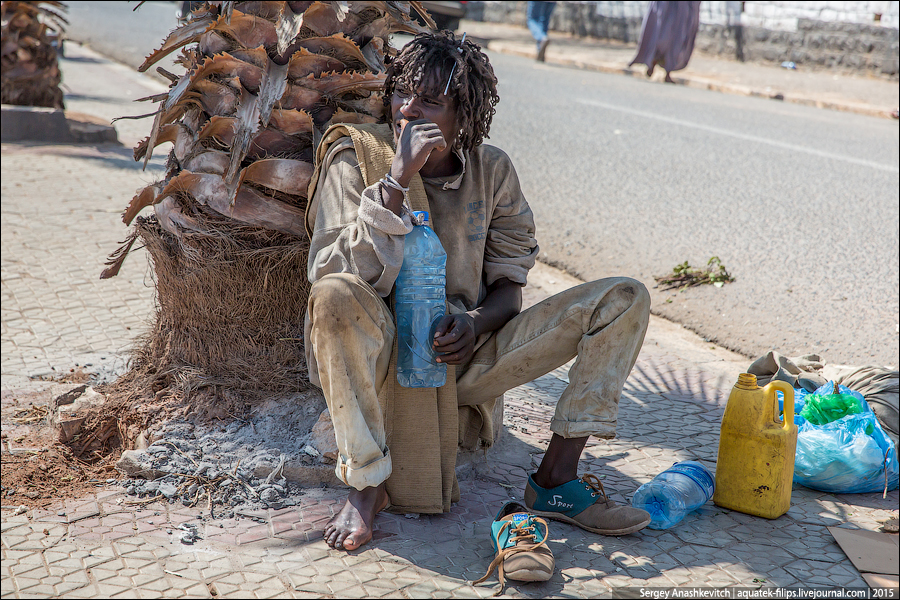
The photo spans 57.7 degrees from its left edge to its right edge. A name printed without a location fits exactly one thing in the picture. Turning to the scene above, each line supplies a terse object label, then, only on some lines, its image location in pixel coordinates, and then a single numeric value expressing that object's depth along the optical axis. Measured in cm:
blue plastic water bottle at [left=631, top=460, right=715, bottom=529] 246
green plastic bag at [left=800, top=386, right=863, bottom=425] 293
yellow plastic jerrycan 251
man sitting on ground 220
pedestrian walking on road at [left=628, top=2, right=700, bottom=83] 1278
